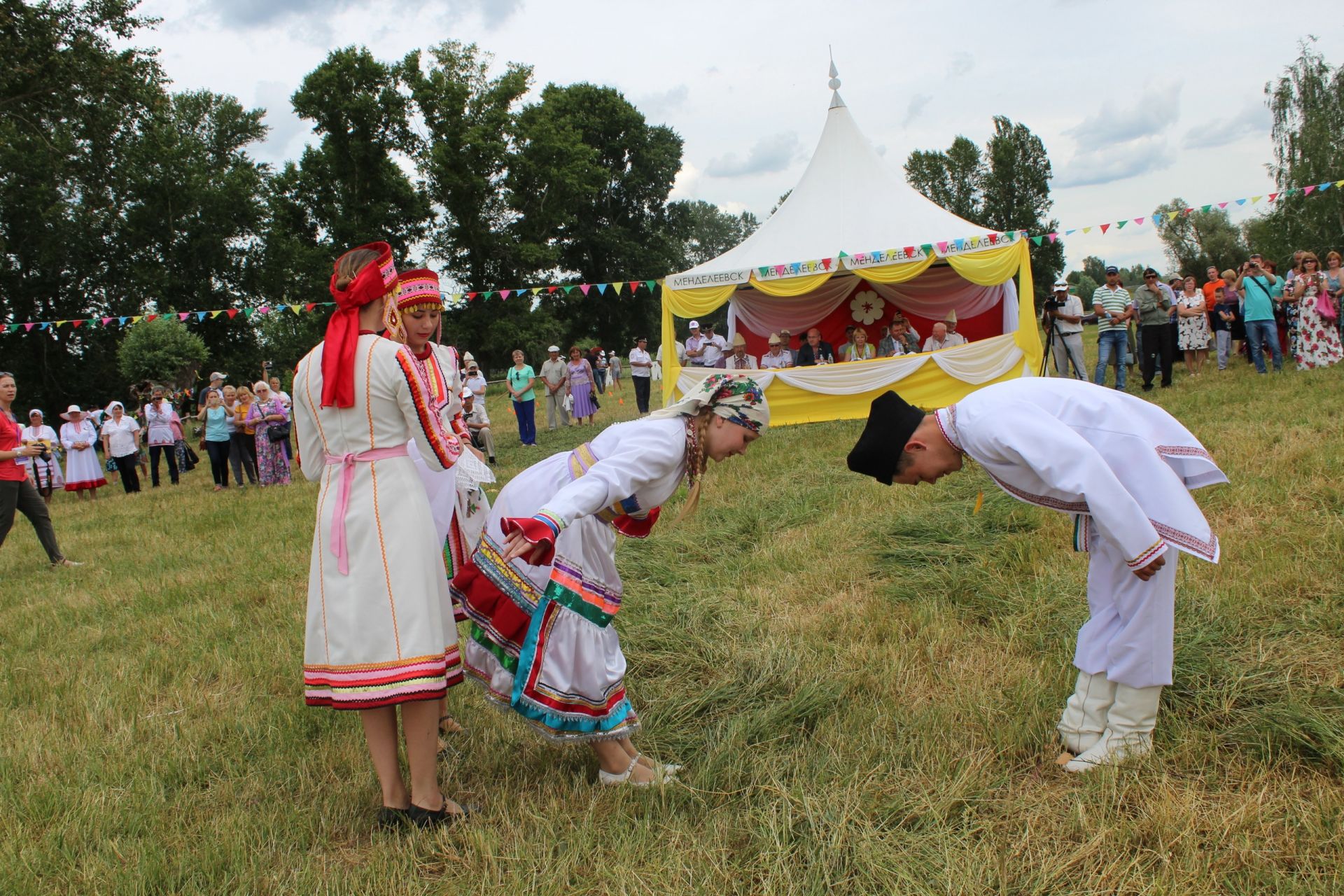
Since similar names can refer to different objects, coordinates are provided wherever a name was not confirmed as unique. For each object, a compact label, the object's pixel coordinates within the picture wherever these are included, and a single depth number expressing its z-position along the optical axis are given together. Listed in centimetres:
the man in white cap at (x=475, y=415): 1055
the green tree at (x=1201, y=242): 5416
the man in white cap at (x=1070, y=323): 1222
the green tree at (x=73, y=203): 2064
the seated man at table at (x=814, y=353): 1492
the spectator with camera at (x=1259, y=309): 1155
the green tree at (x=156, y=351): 2683
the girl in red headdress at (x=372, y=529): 276
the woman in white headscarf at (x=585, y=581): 297
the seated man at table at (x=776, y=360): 1459
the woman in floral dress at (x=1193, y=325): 1262
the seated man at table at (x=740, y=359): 1541
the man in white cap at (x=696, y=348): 1644
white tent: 1332
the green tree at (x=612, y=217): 4109
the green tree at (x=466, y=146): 3697
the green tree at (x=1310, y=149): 3384
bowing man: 266
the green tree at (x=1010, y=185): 5169
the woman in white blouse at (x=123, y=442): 1503
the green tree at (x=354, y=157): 3466
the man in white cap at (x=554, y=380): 1728
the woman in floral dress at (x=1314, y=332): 1165
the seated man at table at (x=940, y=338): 1360
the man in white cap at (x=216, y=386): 1434
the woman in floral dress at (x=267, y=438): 1352
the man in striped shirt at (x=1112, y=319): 1212
